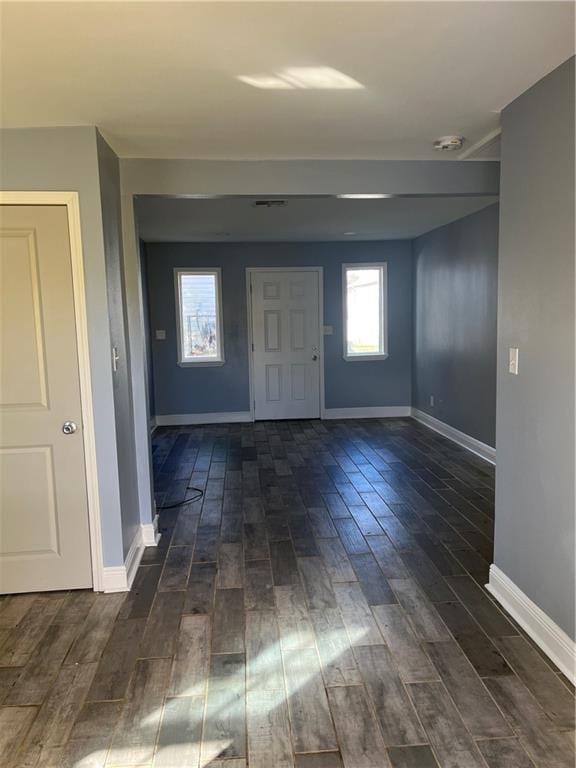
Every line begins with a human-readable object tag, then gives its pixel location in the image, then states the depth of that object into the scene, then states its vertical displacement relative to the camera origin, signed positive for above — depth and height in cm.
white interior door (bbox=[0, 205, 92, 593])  249 -42
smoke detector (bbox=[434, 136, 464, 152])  273 +96
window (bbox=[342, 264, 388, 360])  696 +14
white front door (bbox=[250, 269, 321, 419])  680 -25
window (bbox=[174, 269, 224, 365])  671 +12
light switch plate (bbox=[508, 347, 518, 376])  235 -20
